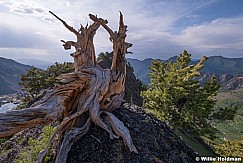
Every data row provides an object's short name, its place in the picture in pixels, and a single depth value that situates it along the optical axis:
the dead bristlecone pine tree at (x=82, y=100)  4.32
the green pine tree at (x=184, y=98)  10.56
